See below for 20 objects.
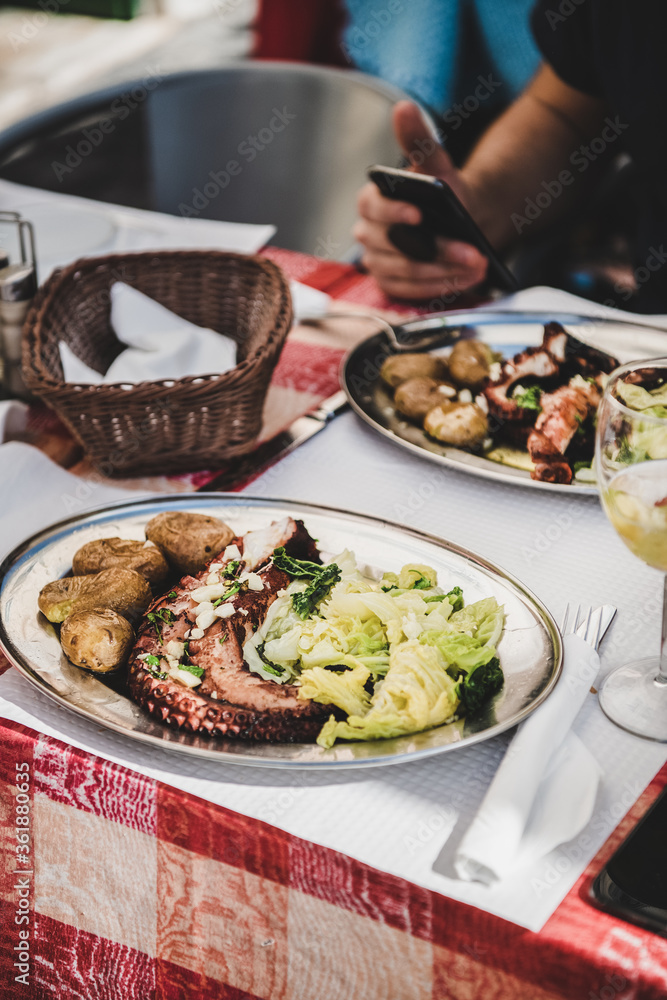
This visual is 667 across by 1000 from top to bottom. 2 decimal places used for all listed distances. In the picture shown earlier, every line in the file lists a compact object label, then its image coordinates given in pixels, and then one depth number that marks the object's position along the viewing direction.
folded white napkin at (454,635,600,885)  0.67
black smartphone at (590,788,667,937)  0.63
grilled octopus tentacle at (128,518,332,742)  0.76
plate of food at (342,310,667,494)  1.18
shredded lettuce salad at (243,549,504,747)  0.75
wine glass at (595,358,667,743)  0.75
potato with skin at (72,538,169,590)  0.95
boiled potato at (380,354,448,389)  1.34
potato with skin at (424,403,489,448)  1.22
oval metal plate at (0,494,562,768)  0.74
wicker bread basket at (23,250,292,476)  1.13
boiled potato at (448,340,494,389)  1.33
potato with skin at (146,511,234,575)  0.97
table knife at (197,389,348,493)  1.22
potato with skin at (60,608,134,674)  0.82
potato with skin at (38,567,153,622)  0.88
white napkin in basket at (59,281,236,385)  1.33
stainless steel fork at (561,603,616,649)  0.90
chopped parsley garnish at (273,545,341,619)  0.85
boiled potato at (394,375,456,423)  1.28
